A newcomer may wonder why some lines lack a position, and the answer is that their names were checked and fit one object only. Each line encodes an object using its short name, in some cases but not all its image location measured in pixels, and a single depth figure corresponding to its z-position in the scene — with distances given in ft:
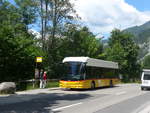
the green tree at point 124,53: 151.34
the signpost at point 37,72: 62.68
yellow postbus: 59.84
